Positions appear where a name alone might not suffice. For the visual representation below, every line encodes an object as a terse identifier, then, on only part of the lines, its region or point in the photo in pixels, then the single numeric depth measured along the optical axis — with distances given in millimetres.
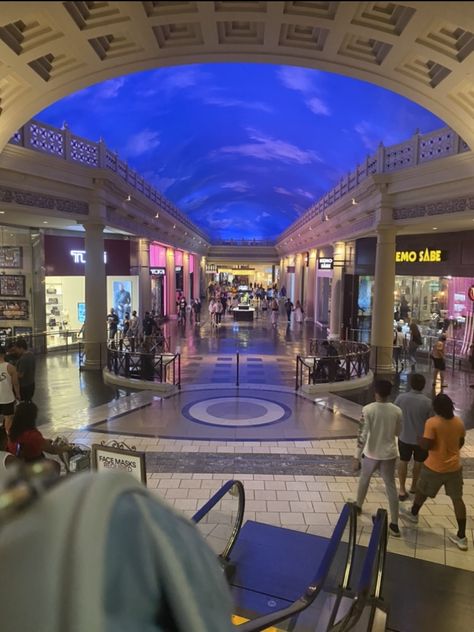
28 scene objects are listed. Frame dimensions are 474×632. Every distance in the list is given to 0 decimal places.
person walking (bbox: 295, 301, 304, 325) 30438
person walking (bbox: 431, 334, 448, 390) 12984
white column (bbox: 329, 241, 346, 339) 21891
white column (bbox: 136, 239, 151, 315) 22312
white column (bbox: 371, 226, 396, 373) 14828
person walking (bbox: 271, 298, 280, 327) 33616
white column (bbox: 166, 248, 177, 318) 30578
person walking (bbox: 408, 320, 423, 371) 15562
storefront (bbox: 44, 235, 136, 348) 17688
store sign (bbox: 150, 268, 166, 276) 25625
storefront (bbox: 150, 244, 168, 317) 26417
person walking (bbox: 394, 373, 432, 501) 5992
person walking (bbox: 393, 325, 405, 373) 15584
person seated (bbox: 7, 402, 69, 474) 5047
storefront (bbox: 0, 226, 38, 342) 17312
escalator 3496
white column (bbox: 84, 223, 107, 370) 15172
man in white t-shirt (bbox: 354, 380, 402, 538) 5297
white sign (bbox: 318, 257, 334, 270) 21953
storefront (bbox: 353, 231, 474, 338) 16078
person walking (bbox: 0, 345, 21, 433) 7645
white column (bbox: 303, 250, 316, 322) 30980
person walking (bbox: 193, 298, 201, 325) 29502
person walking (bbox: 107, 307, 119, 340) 19641
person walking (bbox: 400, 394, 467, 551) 5071
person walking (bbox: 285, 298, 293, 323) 30484
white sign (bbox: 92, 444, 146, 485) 4809
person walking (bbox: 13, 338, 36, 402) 8859
